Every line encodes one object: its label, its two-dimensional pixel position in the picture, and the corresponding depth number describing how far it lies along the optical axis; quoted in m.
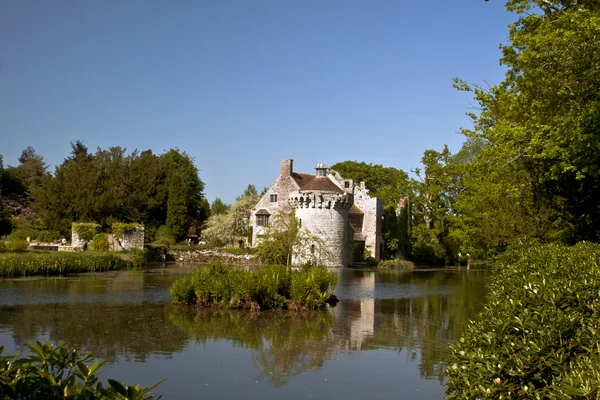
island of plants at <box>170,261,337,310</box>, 19.06
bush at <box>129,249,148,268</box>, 39.00
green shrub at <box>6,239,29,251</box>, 35.34
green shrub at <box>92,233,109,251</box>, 42.75
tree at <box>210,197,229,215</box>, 67.38
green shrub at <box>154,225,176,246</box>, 50.75
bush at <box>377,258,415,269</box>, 48.56
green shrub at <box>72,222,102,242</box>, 42.66
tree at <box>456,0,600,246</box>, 16.64
